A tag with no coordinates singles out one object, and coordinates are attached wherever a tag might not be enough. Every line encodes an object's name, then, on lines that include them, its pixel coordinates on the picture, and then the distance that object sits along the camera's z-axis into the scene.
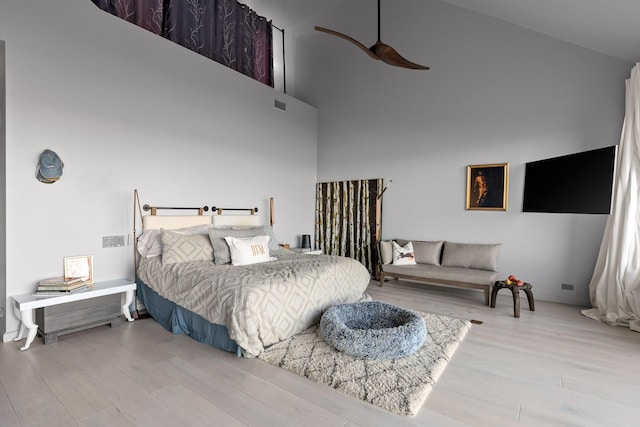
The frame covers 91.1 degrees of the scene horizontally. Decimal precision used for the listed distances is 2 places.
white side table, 2.50
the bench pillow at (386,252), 4.85
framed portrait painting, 4.27
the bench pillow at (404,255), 4.68
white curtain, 3.16
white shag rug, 1.91
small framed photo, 2.95
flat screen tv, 2.91
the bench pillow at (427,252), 4.61
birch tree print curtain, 5.42
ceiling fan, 2.94
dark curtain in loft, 3.93
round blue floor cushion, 2.32
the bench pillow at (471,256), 4.20
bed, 2.44
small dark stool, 3.39
